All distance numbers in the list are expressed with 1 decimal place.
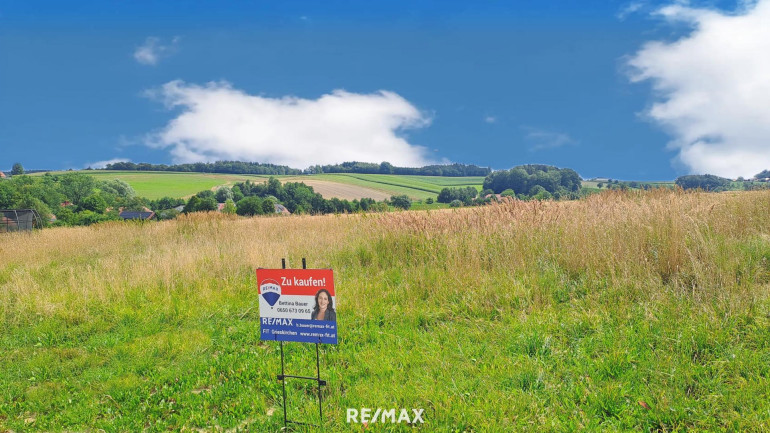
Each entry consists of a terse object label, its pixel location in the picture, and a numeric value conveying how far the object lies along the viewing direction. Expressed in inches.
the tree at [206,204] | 1918.1
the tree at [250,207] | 1656.0
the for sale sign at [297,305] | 130.5
